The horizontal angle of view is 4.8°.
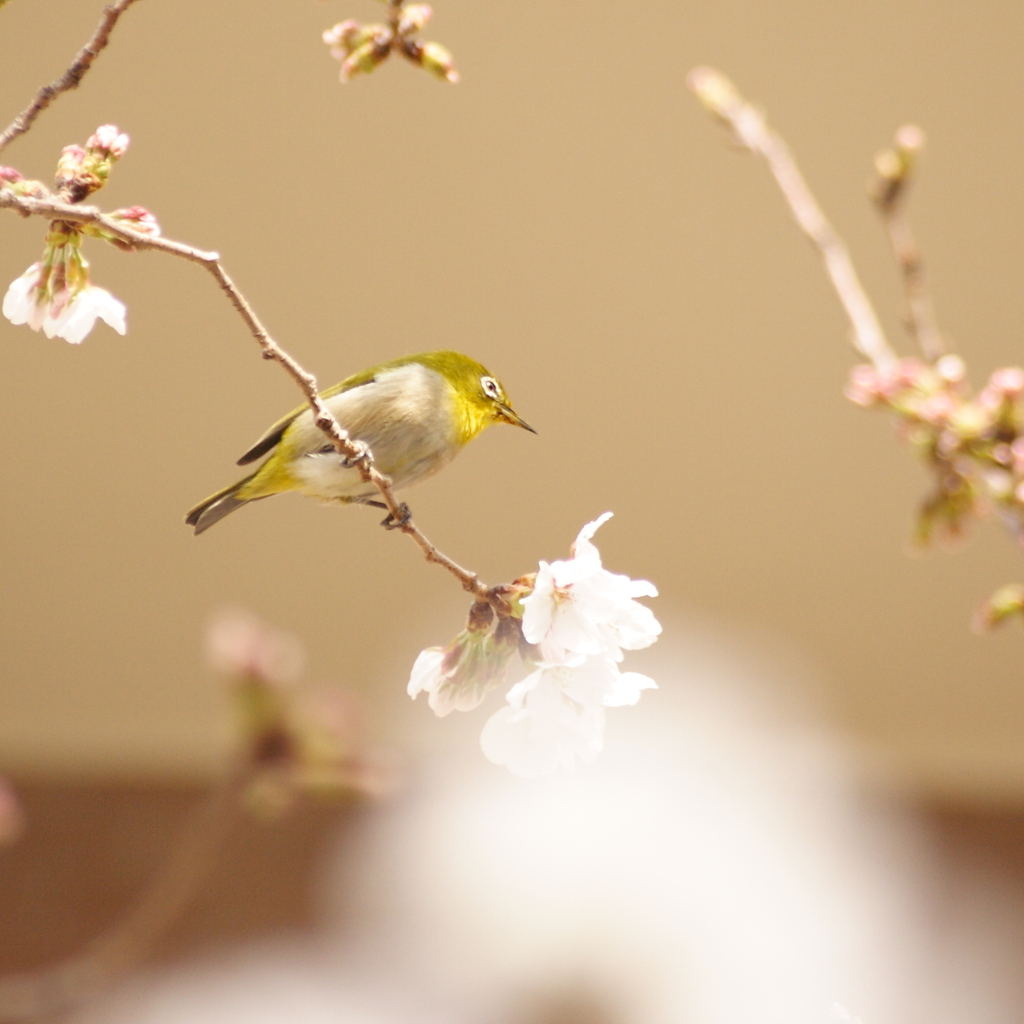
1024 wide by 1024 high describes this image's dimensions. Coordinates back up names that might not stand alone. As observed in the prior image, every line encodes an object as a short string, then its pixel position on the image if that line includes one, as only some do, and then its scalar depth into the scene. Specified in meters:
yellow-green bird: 3.36
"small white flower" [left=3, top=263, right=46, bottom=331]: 3.23
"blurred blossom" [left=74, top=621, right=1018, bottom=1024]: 9.47
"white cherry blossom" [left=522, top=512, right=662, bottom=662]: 3.24
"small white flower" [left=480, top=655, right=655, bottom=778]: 3.24
